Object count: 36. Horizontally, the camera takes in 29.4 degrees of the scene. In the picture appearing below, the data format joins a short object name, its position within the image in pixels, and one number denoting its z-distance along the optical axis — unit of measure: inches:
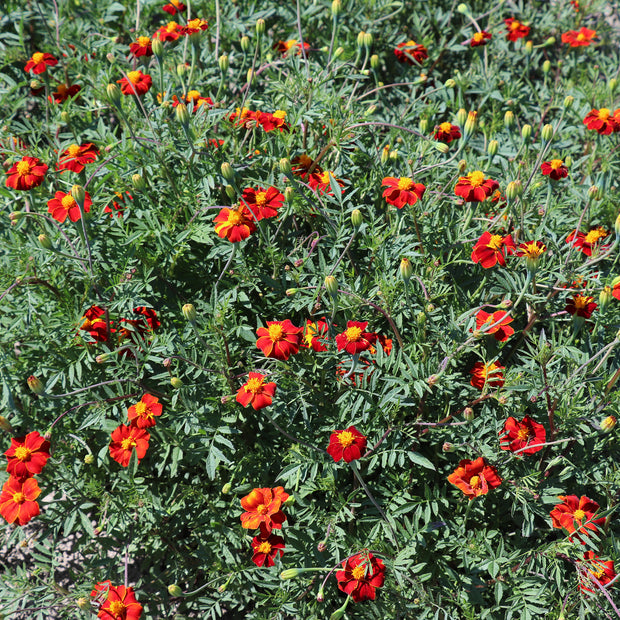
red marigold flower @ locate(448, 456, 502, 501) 48.6
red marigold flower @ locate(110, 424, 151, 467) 49.0
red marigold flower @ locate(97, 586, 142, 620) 48.5
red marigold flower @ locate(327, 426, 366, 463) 48.0
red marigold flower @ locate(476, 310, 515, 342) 49.5
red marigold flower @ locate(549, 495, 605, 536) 49.1
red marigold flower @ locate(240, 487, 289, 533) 48.5
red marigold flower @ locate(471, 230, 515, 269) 51.6
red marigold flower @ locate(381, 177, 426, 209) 51.4
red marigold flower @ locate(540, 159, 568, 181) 54.2
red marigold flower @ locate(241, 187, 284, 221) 51.9
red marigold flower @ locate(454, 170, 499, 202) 52.7
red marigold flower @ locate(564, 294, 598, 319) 52.2
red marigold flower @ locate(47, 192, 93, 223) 50.8
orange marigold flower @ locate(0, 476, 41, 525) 48.4
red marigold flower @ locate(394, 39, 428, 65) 65.8
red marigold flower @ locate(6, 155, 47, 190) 51.7
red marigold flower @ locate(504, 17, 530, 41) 68.2
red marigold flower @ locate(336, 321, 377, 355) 48.8
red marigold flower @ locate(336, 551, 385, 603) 48.0
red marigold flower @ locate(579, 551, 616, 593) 48.8
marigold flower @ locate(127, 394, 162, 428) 49.4
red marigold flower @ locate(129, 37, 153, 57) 56.8
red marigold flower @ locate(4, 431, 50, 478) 48.9
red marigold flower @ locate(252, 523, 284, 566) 48.9
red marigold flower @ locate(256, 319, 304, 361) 48.6
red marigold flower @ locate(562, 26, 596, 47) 68.6
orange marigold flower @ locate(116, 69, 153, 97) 55.5
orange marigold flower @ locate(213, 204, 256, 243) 50.5
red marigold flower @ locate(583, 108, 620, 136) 58.4
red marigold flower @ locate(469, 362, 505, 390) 50.3
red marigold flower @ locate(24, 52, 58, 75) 58.7
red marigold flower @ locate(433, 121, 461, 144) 59.2
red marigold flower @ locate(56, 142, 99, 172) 54.5
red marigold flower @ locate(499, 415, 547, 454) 49.7
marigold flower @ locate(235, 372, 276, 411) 47.9
